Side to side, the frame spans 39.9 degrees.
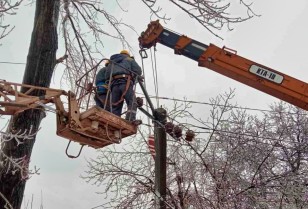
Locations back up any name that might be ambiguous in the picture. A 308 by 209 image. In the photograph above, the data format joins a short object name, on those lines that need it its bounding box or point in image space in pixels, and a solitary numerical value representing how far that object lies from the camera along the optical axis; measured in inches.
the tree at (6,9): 183.6
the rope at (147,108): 247.4
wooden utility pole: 255.6
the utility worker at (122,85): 220.5
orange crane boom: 319.3
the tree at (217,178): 350.3
